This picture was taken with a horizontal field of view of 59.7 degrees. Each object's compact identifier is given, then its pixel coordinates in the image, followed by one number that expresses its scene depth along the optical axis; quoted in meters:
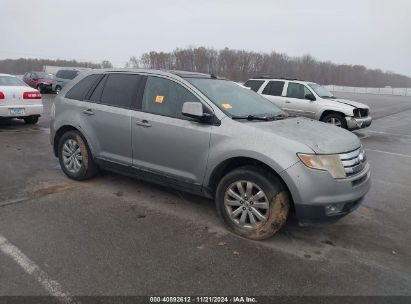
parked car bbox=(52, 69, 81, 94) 26.17
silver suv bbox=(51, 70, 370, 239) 3.63
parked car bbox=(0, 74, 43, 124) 9.62
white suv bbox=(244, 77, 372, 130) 11.68
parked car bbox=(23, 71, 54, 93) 27.17
